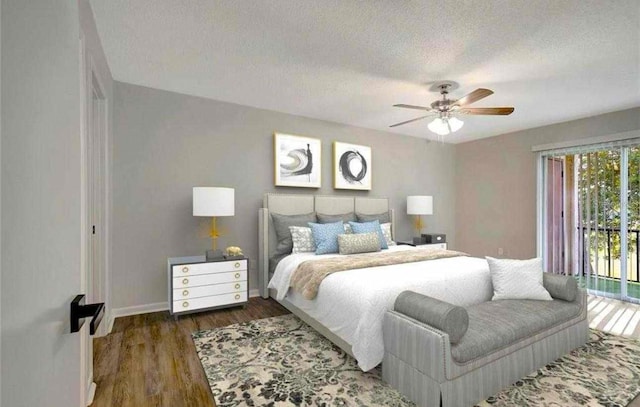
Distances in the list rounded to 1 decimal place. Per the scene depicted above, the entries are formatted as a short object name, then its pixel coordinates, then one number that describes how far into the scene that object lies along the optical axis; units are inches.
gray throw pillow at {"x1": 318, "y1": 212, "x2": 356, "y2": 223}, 161.8
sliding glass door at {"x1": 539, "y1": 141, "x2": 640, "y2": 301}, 157.2
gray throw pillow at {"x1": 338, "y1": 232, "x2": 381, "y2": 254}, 137.1
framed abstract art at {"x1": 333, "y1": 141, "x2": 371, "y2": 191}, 184.2
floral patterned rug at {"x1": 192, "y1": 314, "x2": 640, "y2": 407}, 72.9
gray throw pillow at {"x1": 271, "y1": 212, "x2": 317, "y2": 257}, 147.8
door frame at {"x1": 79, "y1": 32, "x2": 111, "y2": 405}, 82.0
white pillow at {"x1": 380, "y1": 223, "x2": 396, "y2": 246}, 165.0
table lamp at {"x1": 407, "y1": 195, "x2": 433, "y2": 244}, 197.6
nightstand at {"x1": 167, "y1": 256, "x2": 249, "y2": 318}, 121.6
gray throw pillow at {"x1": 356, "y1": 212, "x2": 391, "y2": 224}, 172.7
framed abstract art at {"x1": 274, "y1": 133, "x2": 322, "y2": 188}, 164.9
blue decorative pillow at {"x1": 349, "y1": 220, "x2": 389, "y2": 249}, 154.6
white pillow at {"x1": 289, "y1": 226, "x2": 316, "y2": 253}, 143.3
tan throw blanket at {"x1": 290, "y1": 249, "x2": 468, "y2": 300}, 102.7
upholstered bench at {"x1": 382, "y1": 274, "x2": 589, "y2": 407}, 66.8
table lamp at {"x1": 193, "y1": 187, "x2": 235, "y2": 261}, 126.2
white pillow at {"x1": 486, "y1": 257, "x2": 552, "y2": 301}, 96.9
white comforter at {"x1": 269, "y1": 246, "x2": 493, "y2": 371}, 80.6
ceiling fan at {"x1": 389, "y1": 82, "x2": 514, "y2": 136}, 114.0
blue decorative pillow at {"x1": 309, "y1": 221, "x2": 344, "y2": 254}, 139.5
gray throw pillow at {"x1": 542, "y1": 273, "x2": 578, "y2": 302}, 96.0
